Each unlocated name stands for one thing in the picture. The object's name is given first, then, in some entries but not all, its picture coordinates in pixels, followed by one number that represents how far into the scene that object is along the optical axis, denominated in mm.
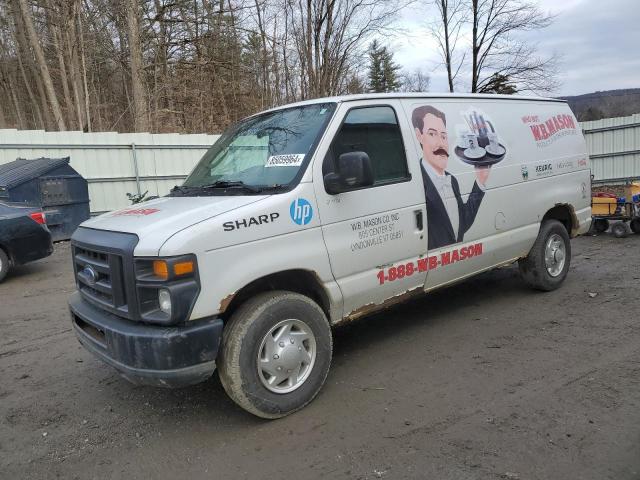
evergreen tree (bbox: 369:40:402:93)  44719
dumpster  10125
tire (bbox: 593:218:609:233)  9802
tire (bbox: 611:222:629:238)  9281
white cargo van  3004
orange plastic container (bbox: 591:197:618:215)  9273
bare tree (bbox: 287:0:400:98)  20016
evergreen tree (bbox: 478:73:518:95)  21062
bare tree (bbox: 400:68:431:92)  38062
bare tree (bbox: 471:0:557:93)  20781
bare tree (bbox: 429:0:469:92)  21250
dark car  8023
